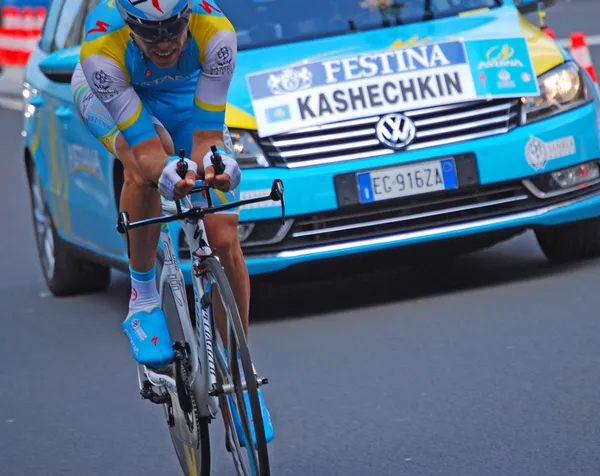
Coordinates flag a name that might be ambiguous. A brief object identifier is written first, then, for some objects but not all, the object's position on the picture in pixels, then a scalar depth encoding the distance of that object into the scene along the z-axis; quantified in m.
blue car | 15.91
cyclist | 9.70
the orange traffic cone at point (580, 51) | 25.77
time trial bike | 9.23
